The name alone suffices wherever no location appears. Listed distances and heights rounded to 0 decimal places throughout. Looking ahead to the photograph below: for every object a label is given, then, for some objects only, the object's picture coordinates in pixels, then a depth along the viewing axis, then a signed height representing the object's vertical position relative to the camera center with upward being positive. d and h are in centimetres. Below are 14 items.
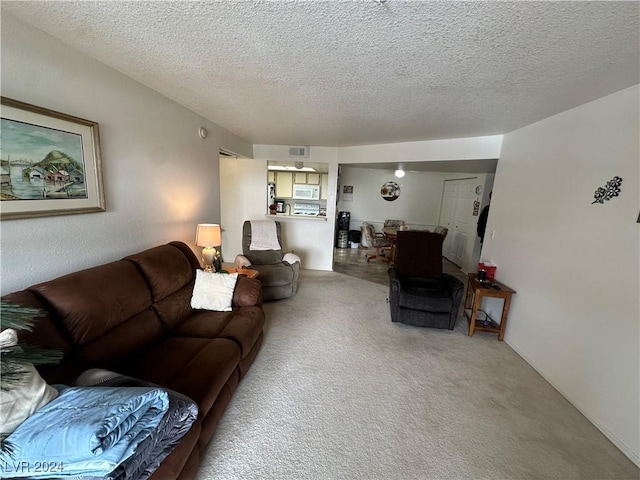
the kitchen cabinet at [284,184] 591 +37
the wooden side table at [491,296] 263 -99
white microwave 586 +23
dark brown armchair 279 -95
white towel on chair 383 -58
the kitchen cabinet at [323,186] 592 +38
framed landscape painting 129 +13
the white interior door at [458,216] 536 -14
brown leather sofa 123 -94
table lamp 267 -48
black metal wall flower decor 175 +21
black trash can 711 -96
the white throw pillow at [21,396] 81 -74
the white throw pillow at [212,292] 218 -86
